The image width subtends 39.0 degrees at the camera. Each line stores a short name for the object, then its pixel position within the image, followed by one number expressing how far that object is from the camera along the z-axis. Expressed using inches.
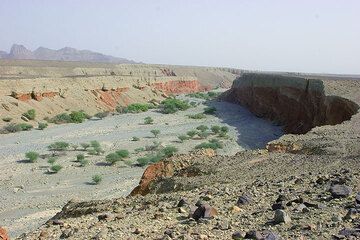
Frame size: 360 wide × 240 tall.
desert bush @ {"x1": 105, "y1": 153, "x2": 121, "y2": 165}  1095.5
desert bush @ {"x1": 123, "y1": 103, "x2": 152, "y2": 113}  2180.2
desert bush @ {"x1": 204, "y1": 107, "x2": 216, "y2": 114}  2174.5
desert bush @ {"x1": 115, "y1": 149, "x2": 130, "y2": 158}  1133.1
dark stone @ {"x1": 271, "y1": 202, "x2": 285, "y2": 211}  298.0
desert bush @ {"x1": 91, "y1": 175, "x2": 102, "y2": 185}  911.7
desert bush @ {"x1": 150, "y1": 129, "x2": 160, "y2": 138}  1515.7
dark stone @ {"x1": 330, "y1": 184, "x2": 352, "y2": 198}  309.4
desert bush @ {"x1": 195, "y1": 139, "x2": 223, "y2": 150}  1252.8
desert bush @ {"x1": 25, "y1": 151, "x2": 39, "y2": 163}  1115.9
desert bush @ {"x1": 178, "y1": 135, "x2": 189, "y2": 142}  1414.9
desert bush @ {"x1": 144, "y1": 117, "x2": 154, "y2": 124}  1825.8
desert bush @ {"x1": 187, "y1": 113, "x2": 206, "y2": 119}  2011.6
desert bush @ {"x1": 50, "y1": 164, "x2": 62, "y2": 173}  1004.2
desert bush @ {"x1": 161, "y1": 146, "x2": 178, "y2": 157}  1174.5
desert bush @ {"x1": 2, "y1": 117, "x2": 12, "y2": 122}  1668.3
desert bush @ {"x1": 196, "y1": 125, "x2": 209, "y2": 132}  1625.5
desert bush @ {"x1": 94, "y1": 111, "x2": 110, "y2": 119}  2006.6
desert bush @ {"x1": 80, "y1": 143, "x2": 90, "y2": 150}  1277.1
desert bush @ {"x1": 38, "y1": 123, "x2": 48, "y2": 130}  1641.2
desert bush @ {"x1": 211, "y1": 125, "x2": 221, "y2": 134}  1571.5
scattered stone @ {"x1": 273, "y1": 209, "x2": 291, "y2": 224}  264.6
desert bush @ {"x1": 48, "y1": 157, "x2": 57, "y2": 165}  1087.2
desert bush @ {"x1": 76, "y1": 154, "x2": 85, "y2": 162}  1123.3
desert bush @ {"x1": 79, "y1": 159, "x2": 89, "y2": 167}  1078.9
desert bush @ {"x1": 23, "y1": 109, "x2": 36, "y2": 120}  1744.6
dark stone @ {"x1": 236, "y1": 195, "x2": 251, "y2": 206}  324.8
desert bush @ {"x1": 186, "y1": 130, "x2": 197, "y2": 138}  1487.6
